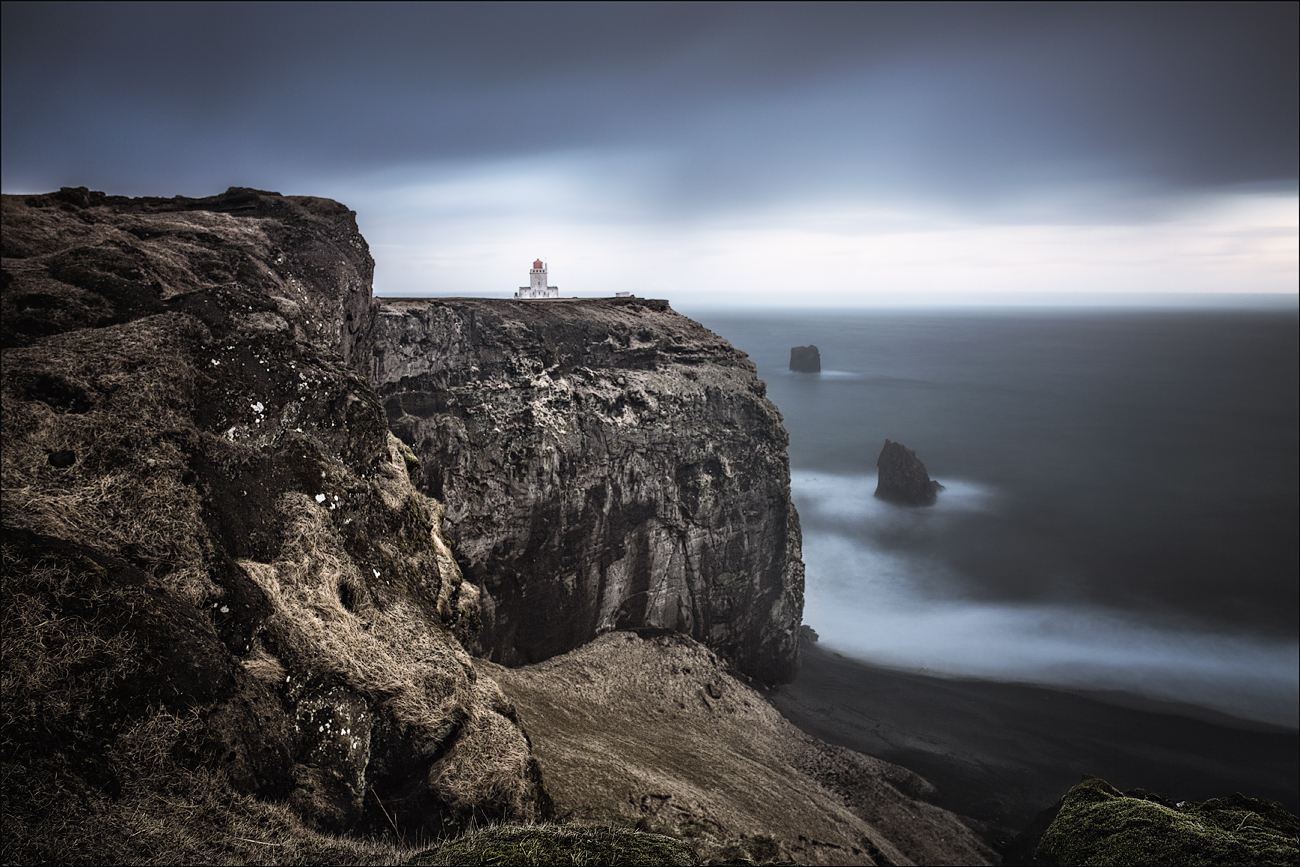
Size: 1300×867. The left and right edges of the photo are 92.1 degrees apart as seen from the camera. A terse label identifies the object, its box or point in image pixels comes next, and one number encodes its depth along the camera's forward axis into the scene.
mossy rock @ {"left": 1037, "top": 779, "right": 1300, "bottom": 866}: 13.28
